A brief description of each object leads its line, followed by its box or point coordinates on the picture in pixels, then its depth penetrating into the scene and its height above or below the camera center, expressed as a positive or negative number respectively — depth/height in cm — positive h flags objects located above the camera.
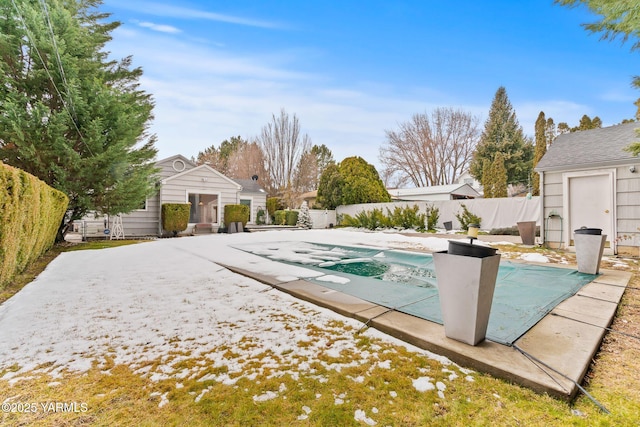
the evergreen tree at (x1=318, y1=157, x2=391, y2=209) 1669 +172
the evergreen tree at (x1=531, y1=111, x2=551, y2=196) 1708 +476
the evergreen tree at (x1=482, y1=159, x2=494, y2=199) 1794 +211
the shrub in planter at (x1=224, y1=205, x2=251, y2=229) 1286 -13
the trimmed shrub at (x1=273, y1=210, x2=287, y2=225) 1705 -36
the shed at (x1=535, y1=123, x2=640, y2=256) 605 +58
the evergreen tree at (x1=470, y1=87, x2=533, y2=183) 2044 +520
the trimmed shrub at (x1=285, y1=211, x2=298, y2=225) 1688 -35
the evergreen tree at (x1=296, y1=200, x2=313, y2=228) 1579 -39
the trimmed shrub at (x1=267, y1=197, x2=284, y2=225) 1897 +39
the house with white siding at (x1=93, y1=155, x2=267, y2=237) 1147 +86
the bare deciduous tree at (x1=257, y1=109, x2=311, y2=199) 1981 +480
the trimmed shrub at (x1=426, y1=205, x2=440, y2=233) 1240 -33
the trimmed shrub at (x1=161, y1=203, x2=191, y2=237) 1122 -25
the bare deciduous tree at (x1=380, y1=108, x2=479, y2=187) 2394 +609
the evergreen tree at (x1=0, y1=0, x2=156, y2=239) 642 +248
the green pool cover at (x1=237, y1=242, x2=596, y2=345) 247 -96
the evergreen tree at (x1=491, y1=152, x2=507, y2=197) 1742 +208
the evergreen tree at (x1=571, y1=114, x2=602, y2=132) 1683 +570
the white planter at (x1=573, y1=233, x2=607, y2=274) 393 -57
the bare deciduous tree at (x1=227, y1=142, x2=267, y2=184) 2289 +454
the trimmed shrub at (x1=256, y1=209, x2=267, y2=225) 1631 -35
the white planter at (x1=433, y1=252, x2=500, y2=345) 183 -56
